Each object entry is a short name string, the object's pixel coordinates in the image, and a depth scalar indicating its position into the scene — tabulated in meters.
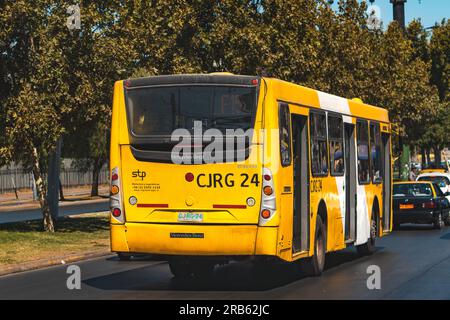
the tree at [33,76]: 24.38
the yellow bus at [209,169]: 14.21
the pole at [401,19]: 55.62
